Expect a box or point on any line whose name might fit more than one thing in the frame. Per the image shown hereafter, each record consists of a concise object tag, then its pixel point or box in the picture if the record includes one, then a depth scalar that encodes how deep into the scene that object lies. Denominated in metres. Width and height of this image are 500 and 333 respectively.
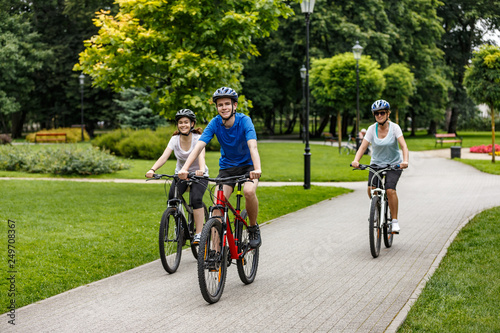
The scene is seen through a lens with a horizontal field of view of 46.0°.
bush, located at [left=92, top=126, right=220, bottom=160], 27.17
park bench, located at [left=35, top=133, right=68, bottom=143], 39.06
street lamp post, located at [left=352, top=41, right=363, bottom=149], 27.81
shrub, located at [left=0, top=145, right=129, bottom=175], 19.44
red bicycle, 5.23
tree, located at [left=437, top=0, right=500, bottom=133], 48.88
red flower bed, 30.12
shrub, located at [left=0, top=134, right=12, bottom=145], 31.32
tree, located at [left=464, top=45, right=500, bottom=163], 22.72
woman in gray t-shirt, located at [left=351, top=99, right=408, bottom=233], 7.67
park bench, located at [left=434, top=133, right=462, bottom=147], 36.01
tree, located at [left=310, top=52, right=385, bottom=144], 31.67
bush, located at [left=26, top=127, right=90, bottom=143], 39.81
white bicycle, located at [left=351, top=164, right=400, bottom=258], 7.35
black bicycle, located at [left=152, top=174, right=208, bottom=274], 6.34
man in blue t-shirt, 5.69
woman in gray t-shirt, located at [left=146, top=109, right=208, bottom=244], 6.82
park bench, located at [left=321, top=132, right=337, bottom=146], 37.79
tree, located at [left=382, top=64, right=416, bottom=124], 37.91
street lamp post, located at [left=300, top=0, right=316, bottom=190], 15.09
